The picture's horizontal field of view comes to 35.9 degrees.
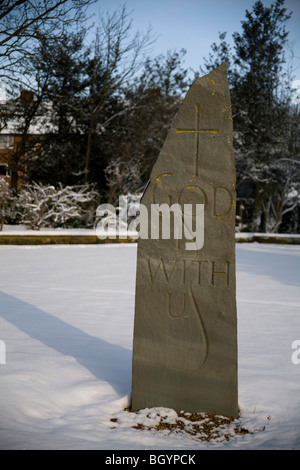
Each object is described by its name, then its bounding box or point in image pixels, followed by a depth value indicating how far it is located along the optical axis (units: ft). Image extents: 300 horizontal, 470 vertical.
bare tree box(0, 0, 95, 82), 46.70
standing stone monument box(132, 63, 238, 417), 10.99
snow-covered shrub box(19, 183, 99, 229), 55.01
